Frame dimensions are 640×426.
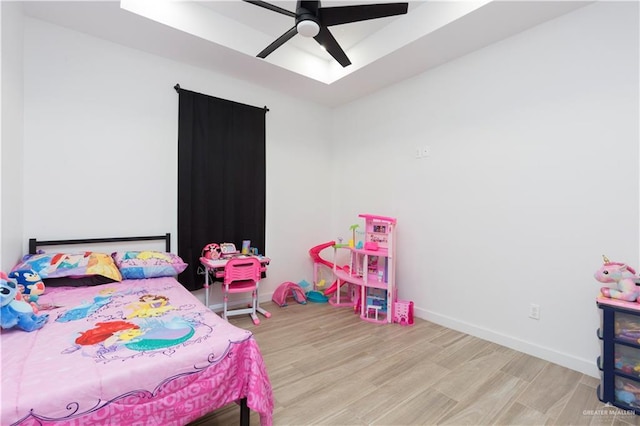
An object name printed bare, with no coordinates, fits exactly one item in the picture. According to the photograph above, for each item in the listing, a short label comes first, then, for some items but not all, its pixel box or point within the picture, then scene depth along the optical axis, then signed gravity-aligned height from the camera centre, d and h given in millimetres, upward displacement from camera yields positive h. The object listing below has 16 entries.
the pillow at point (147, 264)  2639 -491
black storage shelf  1875 -903
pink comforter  1118 -655
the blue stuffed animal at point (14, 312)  1523 -532
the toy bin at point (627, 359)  1896 -923
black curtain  3262 +391
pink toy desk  3050 -585
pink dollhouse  3324 -700
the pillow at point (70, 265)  2289 -440
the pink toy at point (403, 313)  3225 -1078
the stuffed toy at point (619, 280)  1927 -431
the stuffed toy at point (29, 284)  1964 -500
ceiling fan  1962 +1305
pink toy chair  3023 -689
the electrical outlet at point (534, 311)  2550 -829
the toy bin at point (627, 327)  1884 -719
